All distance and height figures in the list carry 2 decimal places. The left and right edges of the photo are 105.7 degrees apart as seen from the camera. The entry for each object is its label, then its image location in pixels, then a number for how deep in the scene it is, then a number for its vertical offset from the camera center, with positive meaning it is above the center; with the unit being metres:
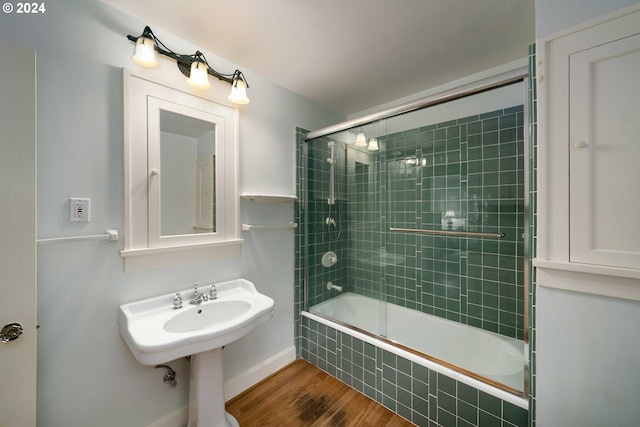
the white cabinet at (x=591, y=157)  0.88 +0.22
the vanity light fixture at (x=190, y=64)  1.23 +0.87
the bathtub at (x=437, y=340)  1.30 -0.95
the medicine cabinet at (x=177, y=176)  1.30 +0.23
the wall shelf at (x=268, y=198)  1.75 +0.12
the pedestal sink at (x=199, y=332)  1.05 -0.58
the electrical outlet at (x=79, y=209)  1.13 +0.02
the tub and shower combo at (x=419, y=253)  1.50 -0.36
